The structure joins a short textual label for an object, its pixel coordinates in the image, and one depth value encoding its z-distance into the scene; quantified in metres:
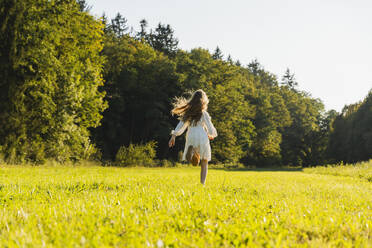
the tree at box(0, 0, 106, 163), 18.83
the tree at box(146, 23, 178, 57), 60.22
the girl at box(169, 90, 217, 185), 7.78
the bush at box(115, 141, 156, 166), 25.31
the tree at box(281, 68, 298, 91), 90.25
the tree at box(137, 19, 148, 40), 68.46
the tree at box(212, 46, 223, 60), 68.11
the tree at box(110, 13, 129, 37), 70.62
